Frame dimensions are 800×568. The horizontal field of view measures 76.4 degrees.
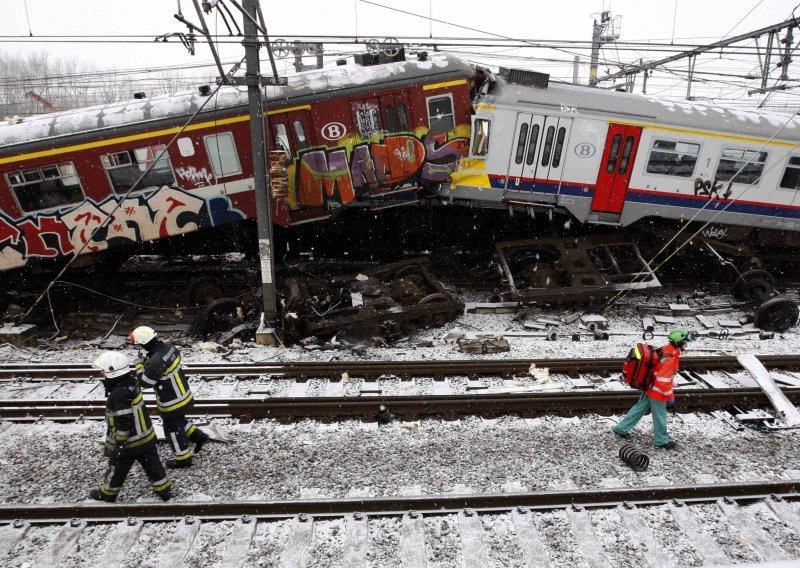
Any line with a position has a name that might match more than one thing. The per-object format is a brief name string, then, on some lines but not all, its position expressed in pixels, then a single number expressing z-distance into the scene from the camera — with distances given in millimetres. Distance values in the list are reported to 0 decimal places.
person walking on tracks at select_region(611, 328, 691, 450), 5602
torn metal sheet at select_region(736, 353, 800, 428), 6375
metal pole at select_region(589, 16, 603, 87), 19139
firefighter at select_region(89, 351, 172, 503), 4797
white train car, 9930
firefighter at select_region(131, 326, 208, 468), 5250
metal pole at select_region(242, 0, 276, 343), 7691
